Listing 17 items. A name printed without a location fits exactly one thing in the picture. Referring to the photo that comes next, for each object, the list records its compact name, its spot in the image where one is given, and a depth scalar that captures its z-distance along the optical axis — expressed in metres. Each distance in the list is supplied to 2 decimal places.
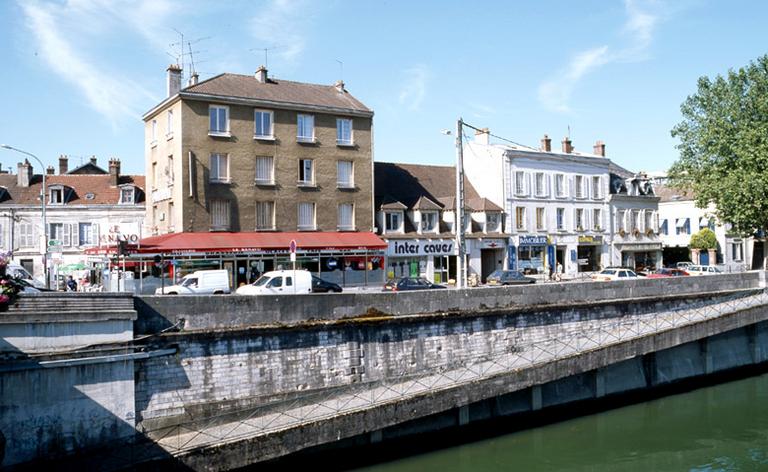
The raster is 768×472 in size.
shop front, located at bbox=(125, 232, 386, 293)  28.32
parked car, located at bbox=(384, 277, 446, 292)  28.33
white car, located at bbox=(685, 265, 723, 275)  37.56
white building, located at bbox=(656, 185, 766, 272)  50.66
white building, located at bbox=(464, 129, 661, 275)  41.06
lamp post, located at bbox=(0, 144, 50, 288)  25.32
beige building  30.44
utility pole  21.67
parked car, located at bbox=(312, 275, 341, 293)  26.25
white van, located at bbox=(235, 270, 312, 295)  23.81
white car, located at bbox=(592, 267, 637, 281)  32.16
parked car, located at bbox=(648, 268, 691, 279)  34.70
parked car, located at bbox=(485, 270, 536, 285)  32.28
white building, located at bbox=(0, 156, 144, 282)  40.88
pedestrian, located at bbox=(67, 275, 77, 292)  30.23
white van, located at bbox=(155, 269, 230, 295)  24.84
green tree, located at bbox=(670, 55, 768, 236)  31.75
